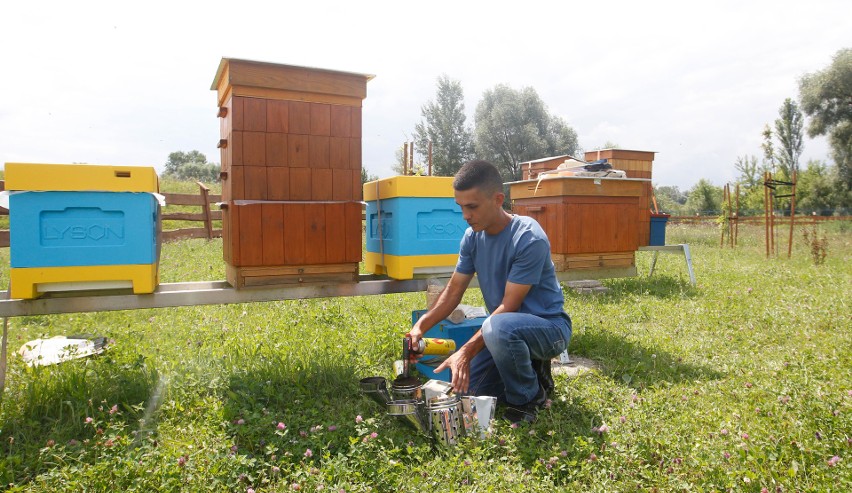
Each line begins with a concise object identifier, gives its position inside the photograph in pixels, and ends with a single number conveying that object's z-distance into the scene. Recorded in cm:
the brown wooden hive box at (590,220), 473
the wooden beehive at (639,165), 735
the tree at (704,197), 3894
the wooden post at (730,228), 1360
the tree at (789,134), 4006
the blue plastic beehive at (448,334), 329
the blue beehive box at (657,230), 741
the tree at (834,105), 2395
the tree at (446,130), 3384
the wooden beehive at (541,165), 737
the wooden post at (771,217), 1079
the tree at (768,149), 3572
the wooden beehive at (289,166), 300
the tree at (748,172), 3659
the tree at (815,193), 2782
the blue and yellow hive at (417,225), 343
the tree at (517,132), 3247
